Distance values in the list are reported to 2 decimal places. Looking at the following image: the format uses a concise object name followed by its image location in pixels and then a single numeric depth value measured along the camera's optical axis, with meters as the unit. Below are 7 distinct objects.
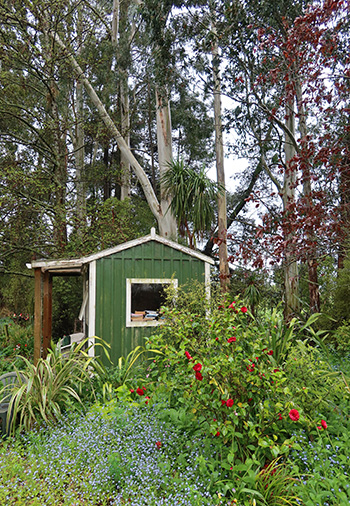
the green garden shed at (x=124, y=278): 6.03
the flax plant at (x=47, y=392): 3.86
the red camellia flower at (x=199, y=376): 2.71
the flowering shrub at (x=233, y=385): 2.77
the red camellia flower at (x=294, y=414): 2.60
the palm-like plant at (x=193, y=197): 8.98
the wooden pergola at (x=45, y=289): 5.89
